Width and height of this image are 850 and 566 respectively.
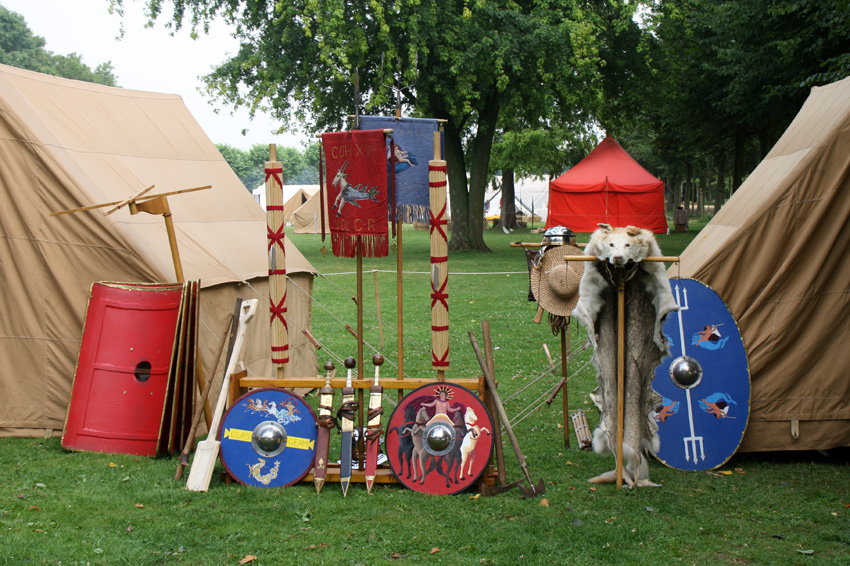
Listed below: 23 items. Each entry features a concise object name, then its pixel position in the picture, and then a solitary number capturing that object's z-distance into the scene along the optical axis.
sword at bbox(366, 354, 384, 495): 5.12
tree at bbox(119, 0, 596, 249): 17.55
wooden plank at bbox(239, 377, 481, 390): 5.20
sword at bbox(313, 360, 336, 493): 5.09
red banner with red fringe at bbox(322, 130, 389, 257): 5.06
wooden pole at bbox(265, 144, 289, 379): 5.34
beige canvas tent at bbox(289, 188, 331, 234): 33.47
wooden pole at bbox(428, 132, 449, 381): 5.04
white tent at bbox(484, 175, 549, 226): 46.59
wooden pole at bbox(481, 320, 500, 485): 5.10
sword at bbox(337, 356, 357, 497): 5.07
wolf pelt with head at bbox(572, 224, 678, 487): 4.91
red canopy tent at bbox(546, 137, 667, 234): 23.41
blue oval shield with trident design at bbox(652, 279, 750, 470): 5.47
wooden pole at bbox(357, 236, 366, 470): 5.25
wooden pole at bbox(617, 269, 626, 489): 4.91
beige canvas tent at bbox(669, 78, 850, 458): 5.49
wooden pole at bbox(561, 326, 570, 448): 6.09
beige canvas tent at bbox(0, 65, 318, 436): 6.10
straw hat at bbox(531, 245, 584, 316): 5.80
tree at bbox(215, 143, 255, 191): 91.20
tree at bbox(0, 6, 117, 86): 53.91
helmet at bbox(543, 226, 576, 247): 5.99
